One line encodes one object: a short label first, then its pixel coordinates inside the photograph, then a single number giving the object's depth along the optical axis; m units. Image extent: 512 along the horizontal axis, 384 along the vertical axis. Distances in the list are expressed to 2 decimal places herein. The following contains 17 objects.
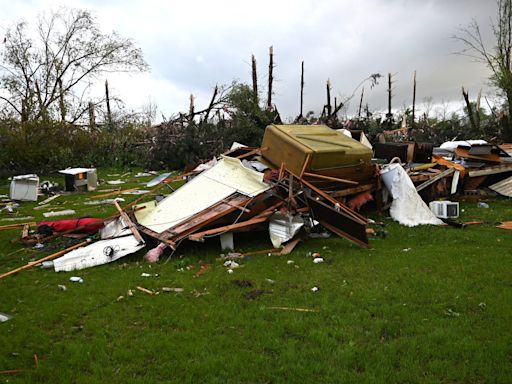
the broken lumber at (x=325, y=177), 6.99
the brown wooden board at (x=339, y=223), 5.87
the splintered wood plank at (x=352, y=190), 7.35
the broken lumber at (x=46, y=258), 5.19
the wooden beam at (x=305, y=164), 6.96
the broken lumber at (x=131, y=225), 5.80
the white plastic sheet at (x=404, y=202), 7.45
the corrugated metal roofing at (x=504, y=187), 9.54
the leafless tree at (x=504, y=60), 19.44
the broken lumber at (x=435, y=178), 8.63
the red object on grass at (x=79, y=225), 6.70
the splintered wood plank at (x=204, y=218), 5.84
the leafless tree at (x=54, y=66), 19.97
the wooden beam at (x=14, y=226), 6.98
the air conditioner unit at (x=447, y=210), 7.66
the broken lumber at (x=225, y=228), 5.72
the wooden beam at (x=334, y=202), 6.36
